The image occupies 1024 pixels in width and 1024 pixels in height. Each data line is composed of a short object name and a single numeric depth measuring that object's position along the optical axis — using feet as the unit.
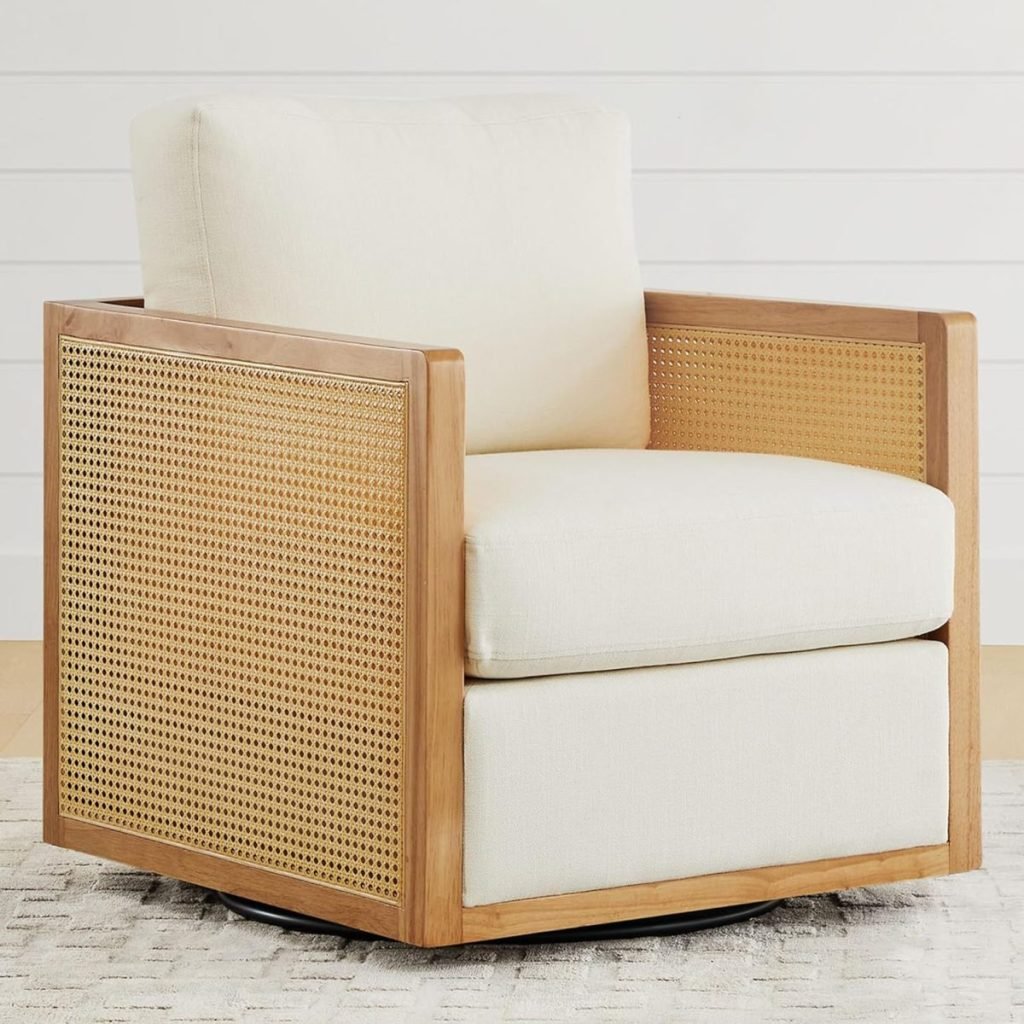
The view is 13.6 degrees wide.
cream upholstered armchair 14.26
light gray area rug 14.18
